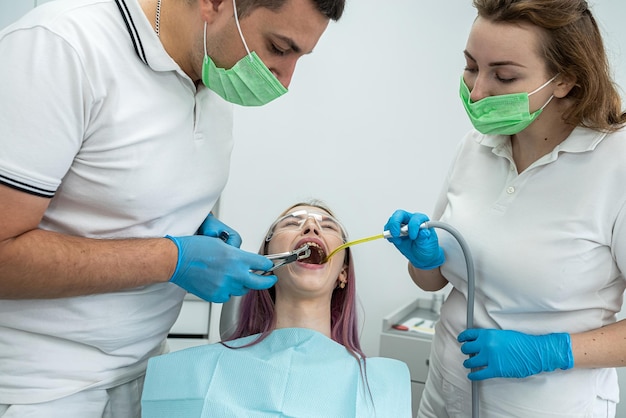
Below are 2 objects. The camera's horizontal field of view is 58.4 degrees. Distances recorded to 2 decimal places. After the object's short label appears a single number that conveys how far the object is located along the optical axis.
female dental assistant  1.26
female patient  1.35
